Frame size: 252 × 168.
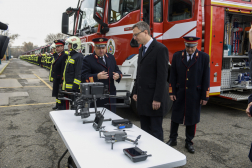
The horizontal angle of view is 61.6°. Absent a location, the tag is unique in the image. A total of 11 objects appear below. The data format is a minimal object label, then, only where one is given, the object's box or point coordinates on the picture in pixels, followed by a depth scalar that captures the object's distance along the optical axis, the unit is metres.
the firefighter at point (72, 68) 4.07
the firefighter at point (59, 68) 4.58
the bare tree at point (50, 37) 50.37
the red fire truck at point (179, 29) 4.34
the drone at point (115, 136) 1.63
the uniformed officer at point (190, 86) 3.19
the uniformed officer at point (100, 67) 2.96
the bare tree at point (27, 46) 93.62
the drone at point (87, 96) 2.11
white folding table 1.37
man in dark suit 2.50
